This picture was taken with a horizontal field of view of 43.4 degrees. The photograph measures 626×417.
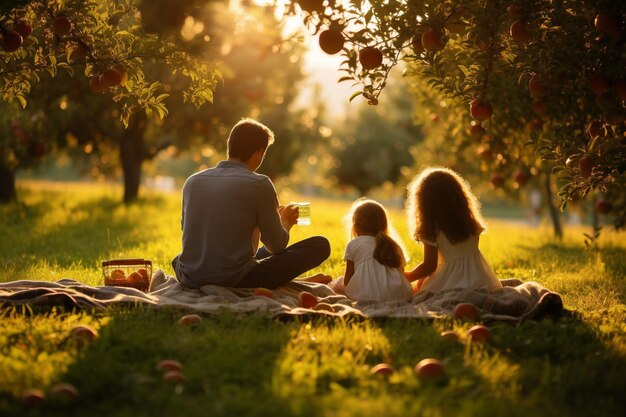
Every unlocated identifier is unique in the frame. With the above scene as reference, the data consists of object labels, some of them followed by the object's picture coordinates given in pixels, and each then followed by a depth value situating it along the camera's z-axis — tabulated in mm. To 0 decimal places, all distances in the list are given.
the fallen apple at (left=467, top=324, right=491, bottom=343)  4953
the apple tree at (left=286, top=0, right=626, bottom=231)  5758
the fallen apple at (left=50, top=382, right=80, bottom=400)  3742
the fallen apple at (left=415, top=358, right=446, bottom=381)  4148
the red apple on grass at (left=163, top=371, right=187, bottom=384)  3990
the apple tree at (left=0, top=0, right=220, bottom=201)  6191
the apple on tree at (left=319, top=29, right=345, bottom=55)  5660
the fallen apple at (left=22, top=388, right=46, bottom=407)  3648
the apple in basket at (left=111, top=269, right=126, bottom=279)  6883
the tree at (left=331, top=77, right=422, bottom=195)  39938
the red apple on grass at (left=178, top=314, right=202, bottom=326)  5230
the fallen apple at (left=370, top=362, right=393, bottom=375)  4199
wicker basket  6762
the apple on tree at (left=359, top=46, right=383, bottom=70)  5952
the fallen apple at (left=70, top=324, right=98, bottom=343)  4684
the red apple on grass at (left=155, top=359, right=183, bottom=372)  4159
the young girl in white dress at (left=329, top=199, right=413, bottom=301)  6406
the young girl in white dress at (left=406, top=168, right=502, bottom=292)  6348
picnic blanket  5699
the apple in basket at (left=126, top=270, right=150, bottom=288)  6742
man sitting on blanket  6301
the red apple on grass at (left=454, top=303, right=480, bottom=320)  5719
